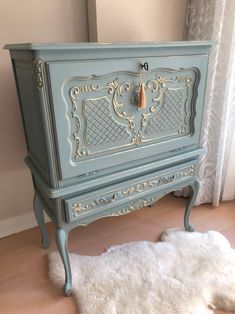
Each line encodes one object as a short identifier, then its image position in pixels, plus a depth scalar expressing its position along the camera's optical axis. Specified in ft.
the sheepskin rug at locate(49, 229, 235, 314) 4.18
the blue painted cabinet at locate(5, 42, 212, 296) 3.31
